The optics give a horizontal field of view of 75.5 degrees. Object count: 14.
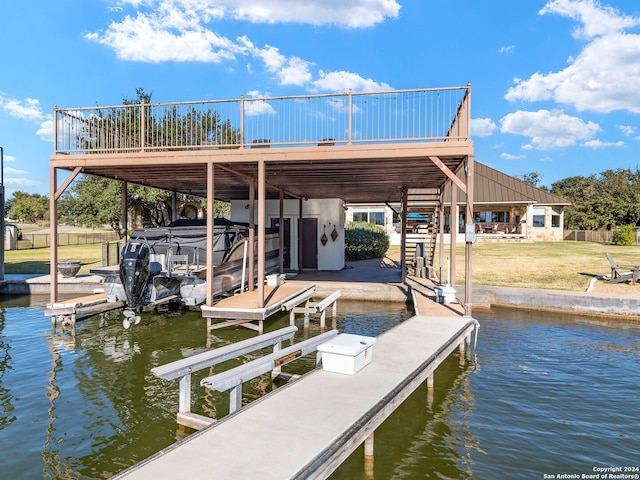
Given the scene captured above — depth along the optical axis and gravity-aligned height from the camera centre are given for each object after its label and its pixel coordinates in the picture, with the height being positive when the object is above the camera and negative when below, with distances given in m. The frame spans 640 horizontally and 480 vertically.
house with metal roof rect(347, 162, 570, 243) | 29.81 +1.76
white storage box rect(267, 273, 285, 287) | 11.26 -1.35
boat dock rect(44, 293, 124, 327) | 8.93 -1.71
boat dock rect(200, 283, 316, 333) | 8.30 -1.60
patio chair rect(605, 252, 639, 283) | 12.74 -1.30
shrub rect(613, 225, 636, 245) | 28.05 -0.13
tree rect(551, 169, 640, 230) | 35.44 +2.59
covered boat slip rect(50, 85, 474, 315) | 8.10 +1.53
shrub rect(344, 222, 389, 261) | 22.14 -0.59
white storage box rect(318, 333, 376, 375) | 4.75 -1.43
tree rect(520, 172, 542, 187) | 69.75 +9.42
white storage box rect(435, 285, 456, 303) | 9.46 -1.43
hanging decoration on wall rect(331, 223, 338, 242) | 16.86 -0.08
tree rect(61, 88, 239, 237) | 23.73 +1.68
